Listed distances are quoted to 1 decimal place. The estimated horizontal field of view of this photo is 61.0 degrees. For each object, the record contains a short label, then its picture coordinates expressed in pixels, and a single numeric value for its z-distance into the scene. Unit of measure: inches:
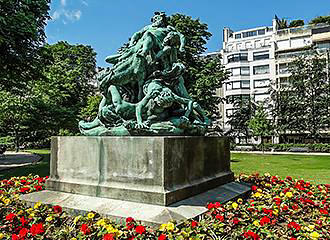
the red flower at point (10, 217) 154.6
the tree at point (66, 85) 781.3
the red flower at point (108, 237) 123.2
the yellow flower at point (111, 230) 133.2
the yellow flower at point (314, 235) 132.8
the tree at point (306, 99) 1539.1
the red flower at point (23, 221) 153.8
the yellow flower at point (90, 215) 153.5
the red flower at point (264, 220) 148.4
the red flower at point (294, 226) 144.7
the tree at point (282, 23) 2485.2
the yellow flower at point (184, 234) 131.6
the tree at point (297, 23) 2716.5
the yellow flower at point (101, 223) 143.3
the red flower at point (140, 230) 131.9
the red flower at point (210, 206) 164.4
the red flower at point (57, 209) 173.8
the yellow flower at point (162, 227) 135.7
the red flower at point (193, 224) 141.6
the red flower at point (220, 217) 150.9
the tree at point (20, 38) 474.3
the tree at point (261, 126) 1536.7
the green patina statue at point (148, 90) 206.2
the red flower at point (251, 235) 128.9
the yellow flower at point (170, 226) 133.3
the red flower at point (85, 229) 135.6
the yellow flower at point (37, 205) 177.8
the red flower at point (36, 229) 135.2
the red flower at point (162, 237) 122.6
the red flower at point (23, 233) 131.8
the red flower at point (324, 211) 178.5
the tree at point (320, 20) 2498.3
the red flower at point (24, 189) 224.5
